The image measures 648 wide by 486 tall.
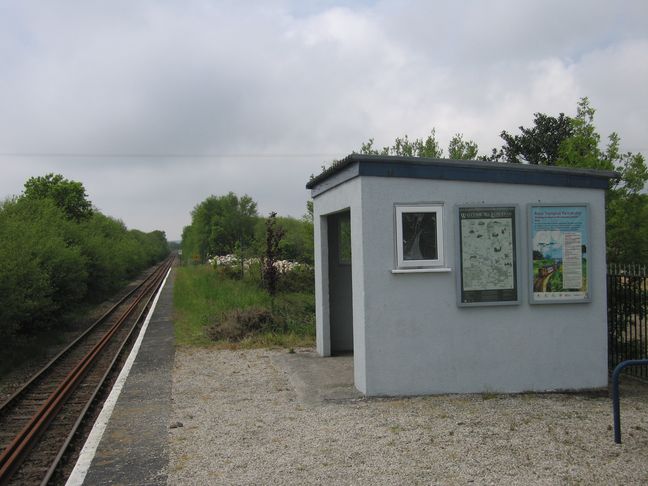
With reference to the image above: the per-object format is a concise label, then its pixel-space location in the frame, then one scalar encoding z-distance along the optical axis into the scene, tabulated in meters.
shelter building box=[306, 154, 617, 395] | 8.30
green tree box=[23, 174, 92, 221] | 48.06
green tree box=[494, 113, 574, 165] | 22.83
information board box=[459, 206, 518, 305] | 8.40
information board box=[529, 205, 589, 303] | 8.49
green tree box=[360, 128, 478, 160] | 22.05
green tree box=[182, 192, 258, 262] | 80.06
